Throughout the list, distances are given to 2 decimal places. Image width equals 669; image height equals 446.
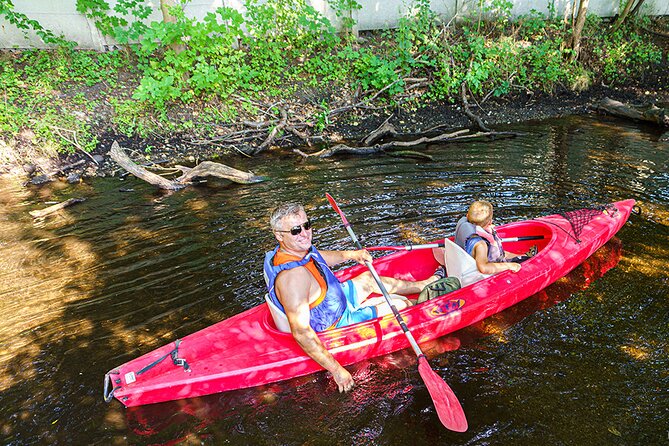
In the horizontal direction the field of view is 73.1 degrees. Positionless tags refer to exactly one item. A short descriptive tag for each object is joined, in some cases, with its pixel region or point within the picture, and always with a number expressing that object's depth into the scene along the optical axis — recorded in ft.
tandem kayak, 10.83
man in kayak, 10.16
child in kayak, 13.05
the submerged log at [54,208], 22.45
